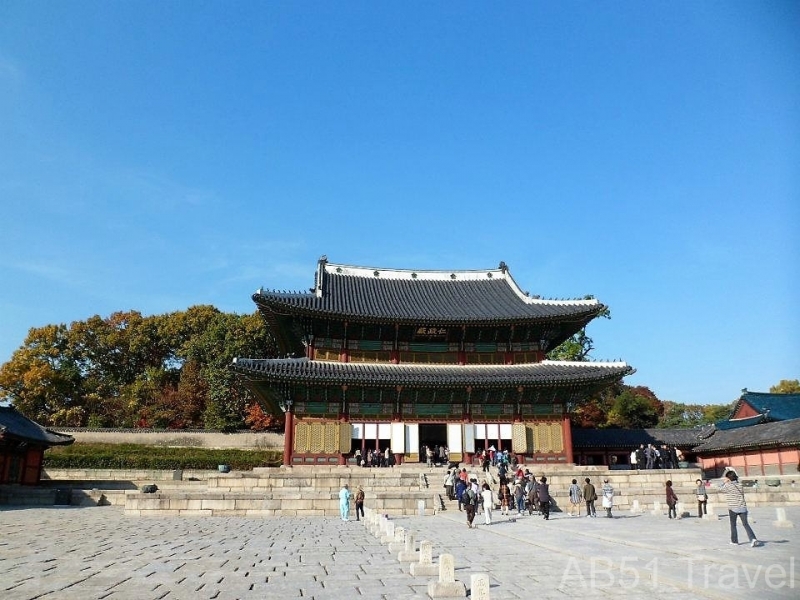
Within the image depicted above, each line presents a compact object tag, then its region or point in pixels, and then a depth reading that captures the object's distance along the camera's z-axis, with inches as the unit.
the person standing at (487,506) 769.2
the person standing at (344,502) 845.2
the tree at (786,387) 3112.7
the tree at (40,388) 2244.1
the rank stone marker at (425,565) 407.2
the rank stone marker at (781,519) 650.8
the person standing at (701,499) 800.3
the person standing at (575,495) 867.4
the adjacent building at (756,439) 1371.8
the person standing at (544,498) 808.9
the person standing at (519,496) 892.6
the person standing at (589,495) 839.1
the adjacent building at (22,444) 1205.7
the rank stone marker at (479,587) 297.2
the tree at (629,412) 2427.4
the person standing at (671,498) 800.3
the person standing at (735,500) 500.7
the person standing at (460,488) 869.6
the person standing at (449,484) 994.7
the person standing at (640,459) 1305.4
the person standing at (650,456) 1267.2
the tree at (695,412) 3221.5
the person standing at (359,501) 853.8
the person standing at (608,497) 824.3
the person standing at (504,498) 941.6
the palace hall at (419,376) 1336.1
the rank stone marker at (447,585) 342.6
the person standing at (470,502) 724.0
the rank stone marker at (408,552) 458.0
